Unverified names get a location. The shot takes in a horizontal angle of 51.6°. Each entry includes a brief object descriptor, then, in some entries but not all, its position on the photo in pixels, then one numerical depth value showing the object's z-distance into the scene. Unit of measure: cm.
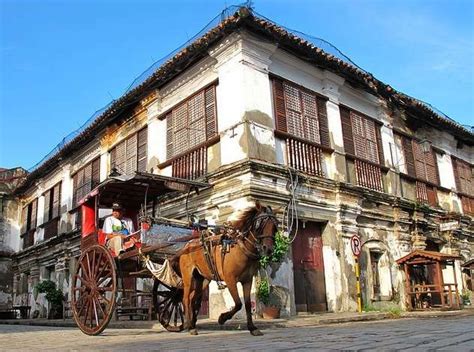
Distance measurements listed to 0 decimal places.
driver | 827
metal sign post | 1150
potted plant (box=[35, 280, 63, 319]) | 1798
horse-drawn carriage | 675
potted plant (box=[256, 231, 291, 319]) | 952
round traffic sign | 1149
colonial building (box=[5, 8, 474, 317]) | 1106
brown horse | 655
